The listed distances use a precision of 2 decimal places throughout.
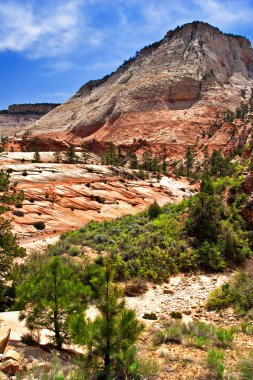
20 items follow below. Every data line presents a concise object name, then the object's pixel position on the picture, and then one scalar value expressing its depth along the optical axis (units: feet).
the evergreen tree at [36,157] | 162.72
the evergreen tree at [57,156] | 169.09
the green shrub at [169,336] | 30.27
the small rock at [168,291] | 50.34
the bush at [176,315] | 39.70
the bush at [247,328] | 31.83
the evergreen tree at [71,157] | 173.58
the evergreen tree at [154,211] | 86.59
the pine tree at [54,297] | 27.20
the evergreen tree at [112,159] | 183.25
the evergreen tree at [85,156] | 182.96
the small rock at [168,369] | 24.08
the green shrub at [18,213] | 104.75
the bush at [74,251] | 62.13
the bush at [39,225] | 102.58
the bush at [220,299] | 42.27
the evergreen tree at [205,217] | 66.69
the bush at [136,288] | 50.26
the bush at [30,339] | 26.71
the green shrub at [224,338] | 28.43
